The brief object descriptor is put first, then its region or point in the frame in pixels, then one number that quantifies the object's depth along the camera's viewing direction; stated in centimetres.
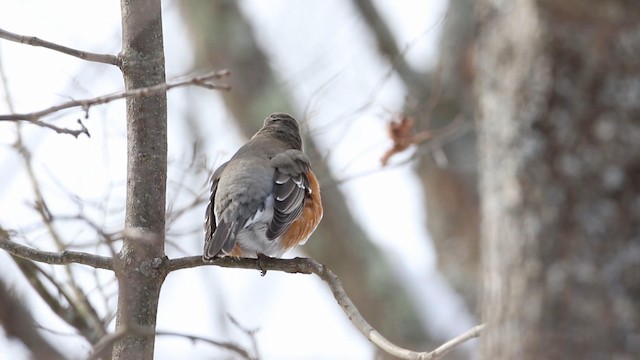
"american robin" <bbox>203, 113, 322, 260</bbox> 851
